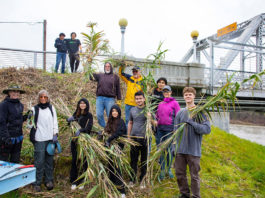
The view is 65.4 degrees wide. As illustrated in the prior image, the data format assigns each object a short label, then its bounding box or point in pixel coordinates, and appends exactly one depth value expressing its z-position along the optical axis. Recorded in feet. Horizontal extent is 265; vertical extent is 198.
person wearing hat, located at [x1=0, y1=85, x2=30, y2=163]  9.70
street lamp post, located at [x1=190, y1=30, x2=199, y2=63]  27.95
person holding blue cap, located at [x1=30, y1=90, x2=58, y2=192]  10.46
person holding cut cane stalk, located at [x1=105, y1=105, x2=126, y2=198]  10.13
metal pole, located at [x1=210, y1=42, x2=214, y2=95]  27.08
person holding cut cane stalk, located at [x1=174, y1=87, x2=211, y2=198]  8.82
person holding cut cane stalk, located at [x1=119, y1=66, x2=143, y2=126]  12.72
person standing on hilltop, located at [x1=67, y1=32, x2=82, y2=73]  23.08
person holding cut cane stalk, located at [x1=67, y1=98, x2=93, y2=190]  10.71
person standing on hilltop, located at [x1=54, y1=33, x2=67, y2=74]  23.93
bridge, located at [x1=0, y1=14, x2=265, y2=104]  25.64
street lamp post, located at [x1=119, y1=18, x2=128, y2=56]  22.48
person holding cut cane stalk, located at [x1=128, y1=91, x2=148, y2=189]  10.85
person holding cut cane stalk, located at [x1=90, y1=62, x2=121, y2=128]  13.62
